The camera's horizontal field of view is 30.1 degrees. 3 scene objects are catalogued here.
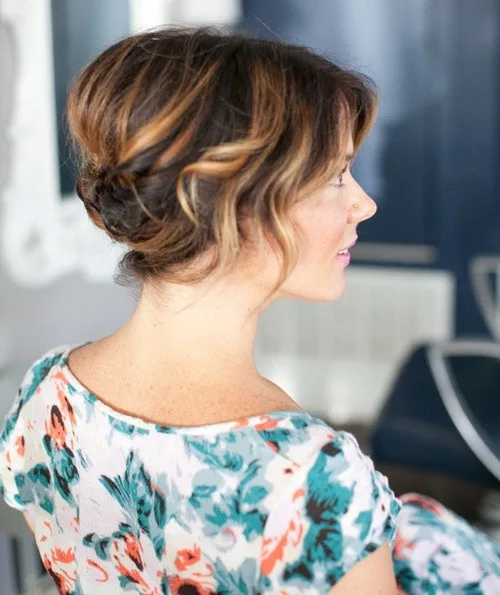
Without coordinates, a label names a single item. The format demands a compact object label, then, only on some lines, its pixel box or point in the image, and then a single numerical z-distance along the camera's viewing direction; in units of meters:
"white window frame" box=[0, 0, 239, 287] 2.06
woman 0.93
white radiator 3.43
